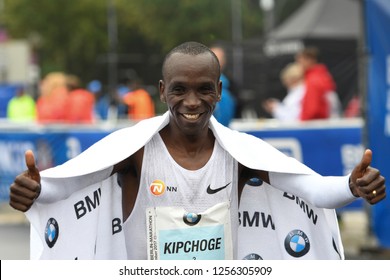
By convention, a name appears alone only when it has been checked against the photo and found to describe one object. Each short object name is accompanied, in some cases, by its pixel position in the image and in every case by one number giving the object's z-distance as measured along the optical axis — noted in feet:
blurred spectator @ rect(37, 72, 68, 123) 49.98
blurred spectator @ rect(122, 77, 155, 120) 56.34
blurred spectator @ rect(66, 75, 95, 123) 50.01
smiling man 13.52
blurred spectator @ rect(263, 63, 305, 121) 40.81
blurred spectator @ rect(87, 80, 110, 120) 79.10
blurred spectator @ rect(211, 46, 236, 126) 30.37
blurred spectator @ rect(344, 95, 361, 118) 71.56
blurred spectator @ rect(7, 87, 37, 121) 73.46
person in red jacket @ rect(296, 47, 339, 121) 38.04
